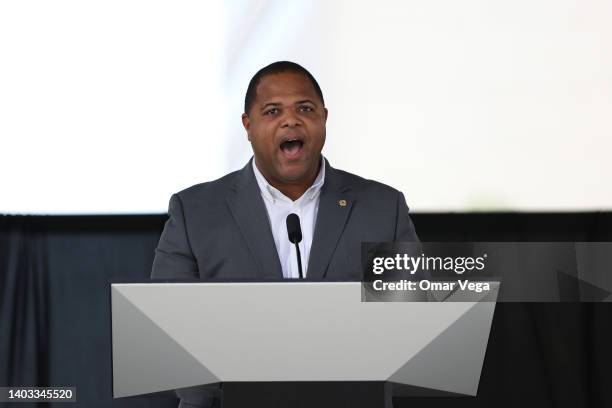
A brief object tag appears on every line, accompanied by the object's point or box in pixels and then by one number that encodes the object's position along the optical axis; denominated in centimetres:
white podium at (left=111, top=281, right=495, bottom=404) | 745
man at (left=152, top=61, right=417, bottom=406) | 806
